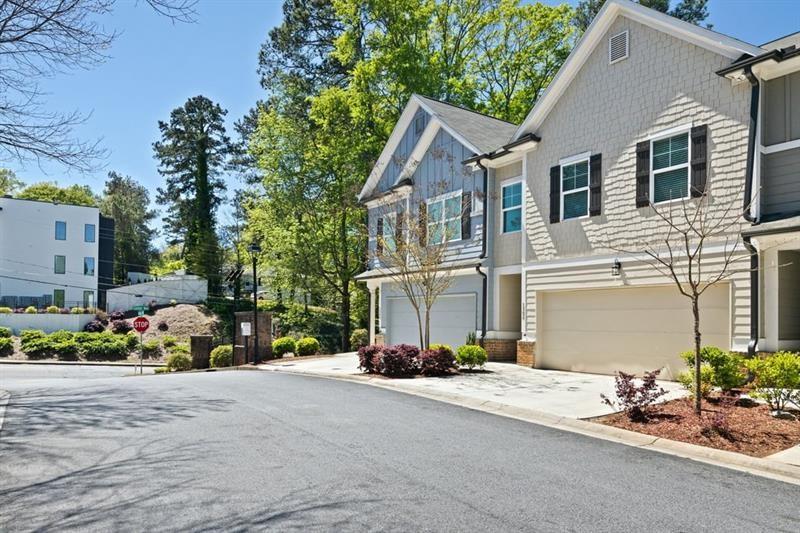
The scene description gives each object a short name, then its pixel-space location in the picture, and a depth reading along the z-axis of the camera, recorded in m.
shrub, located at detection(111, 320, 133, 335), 38.41
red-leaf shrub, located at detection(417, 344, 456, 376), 15.23
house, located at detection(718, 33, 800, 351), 11.31
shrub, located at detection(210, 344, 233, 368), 23.97
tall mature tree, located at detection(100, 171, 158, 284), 62.84
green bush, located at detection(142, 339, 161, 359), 34.19
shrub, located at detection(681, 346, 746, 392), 10.16
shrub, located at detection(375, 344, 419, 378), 15.23
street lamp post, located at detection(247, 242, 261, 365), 22.53
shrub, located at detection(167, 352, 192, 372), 24.61
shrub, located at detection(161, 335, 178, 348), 35.88
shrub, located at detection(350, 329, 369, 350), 29.16
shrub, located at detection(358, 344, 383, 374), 16.11
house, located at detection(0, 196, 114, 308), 45.34
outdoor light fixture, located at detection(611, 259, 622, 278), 14.27
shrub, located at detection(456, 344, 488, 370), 15.66
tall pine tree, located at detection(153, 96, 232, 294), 50.88
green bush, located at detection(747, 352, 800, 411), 8.49
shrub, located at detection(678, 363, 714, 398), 9.71
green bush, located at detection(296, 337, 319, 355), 25.22
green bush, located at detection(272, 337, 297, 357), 24.50
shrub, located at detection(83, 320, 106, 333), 38.56
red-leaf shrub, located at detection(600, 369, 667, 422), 8.84
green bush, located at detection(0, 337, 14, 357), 32.59
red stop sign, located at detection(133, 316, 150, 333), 23.70
